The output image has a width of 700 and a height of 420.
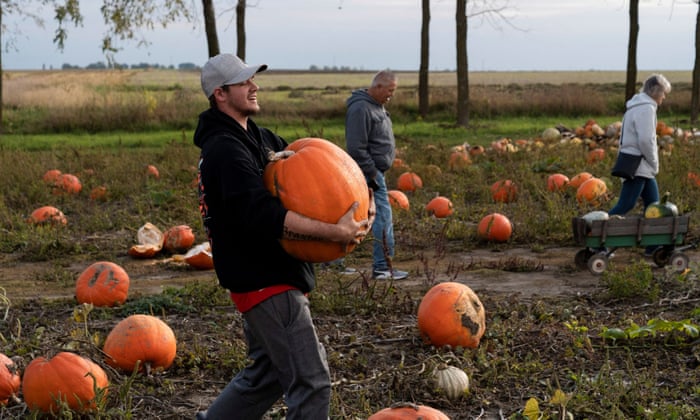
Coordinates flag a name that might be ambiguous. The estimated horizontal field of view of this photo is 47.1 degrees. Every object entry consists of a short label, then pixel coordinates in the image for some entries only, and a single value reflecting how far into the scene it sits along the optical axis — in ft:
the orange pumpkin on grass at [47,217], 36.04
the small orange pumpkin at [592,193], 36.11
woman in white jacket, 28.94
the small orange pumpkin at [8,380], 15.79
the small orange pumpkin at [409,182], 43.96
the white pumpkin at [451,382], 15.96
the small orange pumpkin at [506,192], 40.09
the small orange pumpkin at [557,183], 39.52
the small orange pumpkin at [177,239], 32.37
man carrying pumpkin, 11.73
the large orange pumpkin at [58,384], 15.07
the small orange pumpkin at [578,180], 39.34
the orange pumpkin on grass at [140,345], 17.29
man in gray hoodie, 27.37
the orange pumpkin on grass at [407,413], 12.86
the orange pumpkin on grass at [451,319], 18.56
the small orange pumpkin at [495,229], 32.35
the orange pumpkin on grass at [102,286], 22.85
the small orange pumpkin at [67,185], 42.75
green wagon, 27.37
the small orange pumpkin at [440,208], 37.19
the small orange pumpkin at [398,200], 37.65
